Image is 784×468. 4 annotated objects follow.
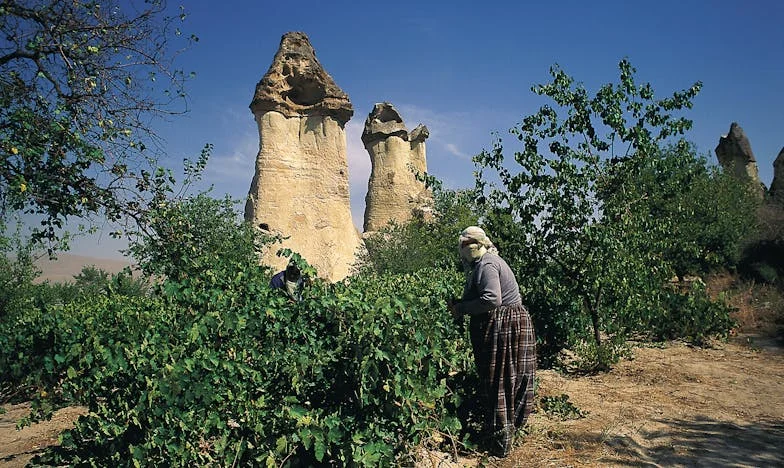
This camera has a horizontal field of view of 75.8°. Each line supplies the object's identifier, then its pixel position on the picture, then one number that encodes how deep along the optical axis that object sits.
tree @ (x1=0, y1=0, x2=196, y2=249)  4.59
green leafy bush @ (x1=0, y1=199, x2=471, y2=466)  2.96
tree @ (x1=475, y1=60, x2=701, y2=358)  6.71
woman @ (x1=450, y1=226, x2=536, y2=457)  4.09
